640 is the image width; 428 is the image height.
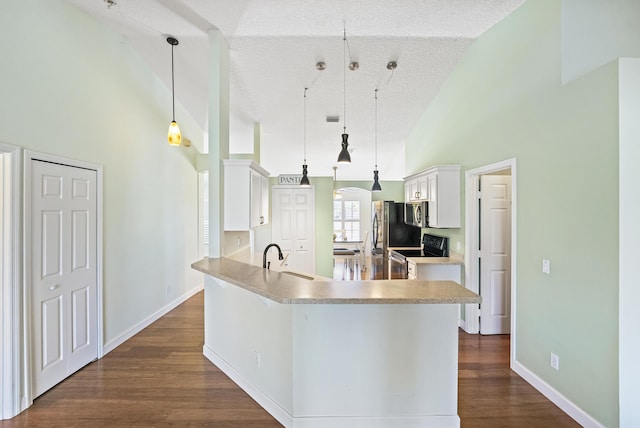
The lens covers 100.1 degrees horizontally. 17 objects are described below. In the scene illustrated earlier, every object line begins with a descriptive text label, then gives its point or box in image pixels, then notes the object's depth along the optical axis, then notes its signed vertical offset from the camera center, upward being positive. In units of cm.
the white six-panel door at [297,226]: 599 -29
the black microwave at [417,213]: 423 +1
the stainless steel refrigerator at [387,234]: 640 -51
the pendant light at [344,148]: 303 +74
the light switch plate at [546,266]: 228 -45
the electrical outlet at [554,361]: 217 -121
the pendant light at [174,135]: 308 +90
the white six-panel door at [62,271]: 224 -54
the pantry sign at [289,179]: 593 +75
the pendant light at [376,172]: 430 +69
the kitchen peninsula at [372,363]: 184 -103
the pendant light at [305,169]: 424 +69
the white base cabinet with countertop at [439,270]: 366 -78
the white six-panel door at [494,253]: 346 -51
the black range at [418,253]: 411 -66
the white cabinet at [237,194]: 301 +21
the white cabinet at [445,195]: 371 +26
